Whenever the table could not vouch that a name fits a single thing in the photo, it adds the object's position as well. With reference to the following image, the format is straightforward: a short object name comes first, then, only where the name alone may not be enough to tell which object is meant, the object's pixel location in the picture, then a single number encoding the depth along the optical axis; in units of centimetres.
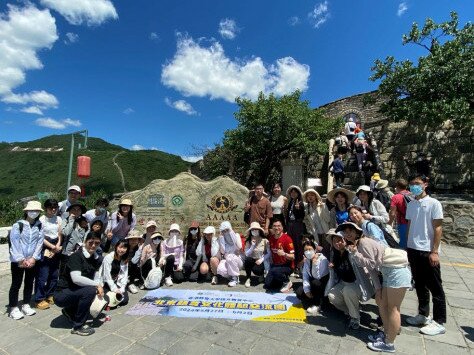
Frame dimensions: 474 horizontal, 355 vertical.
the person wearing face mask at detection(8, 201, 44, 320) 384
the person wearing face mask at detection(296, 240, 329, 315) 394
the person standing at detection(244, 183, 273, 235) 566
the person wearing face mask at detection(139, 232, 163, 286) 506
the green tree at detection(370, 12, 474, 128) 891
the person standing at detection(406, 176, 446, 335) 325
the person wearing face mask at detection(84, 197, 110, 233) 523
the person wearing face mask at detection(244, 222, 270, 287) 508
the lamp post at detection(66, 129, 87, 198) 1115
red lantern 1256
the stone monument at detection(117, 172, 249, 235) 689
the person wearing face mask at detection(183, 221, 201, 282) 537
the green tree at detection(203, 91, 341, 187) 1249
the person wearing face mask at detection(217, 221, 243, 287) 516
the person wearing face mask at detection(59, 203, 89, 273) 455
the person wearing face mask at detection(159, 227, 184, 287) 525
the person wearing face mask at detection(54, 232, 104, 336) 348
